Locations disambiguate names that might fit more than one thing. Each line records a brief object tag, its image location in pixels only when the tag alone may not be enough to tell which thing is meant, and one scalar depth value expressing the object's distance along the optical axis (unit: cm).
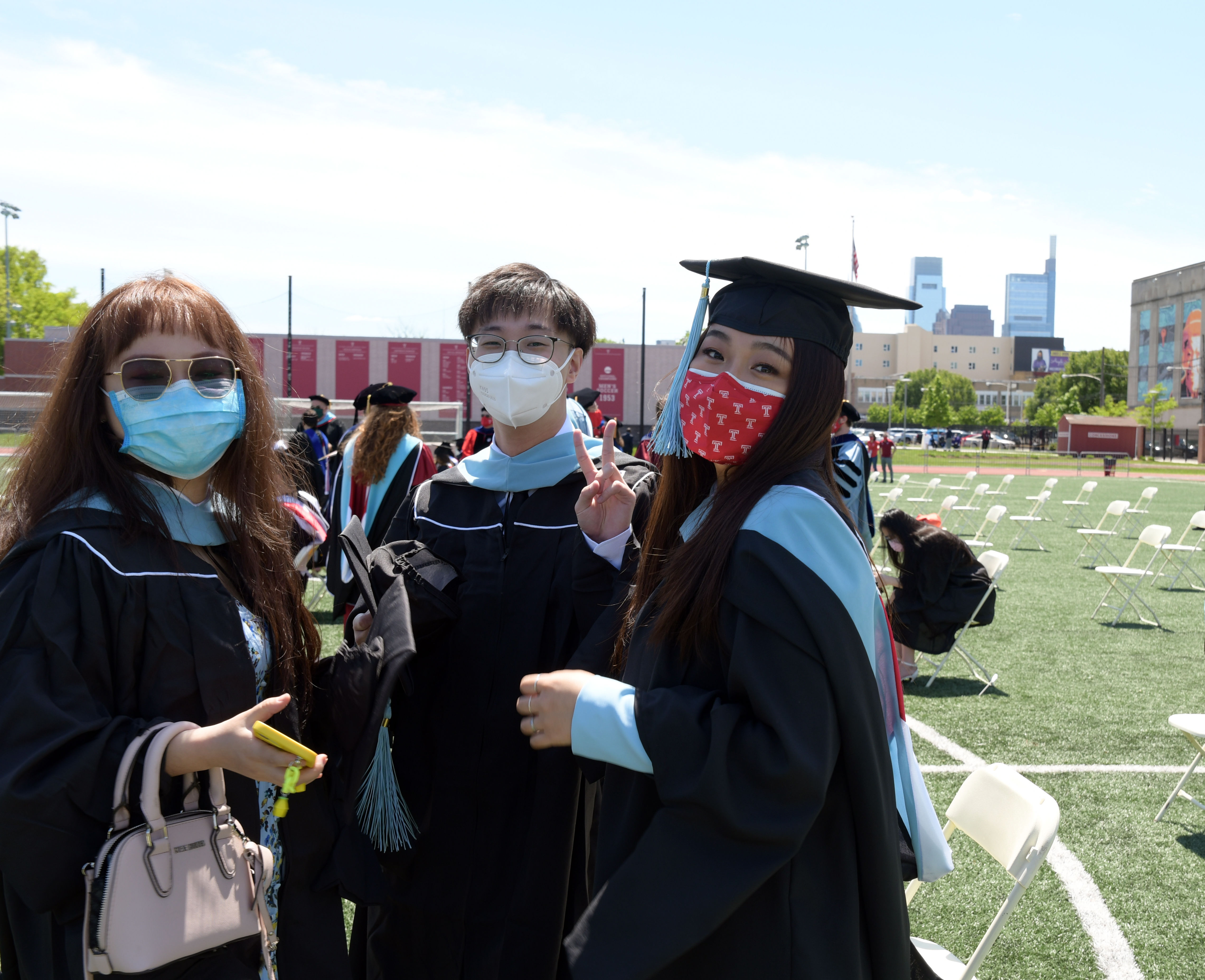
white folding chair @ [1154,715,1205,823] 410
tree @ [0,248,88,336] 4816
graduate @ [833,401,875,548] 506
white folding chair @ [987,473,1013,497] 1941
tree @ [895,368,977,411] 10025
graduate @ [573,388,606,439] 943
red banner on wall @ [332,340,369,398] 3925
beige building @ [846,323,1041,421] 11281
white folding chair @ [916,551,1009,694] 656
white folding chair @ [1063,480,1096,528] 1647
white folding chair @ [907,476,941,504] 1677
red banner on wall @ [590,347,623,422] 3803
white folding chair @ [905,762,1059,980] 214
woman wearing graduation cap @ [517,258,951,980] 132
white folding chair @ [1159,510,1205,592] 1001
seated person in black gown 629
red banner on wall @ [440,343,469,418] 3906
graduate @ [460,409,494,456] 997
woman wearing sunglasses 146
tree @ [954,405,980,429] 8594
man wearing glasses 212
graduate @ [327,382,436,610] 595
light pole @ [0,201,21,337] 4612
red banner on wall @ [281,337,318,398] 3878
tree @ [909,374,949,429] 8000
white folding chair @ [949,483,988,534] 1587
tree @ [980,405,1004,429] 8694
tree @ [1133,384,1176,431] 5609
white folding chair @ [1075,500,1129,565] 1188
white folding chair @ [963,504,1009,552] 1227
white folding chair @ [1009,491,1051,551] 1466
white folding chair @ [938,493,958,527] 1275
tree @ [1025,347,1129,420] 8712
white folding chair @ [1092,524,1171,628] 877
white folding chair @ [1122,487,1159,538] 1330
